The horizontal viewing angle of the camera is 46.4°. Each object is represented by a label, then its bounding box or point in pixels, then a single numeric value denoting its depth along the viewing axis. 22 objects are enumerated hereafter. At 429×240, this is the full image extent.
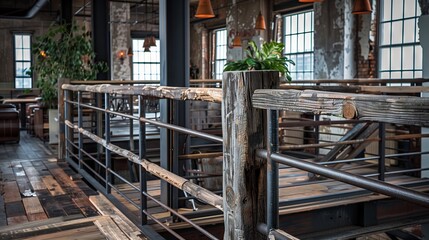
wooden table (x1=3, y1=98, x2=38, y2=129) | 10.59
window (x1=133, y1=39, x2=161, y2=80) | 16.77
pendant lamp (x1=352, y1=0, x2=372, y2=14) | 5.02
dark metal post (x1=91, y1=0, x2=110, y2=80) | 6.86
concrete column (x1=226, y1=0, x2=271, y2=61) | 11.43
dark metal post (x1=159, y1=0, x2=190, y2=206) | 3.62
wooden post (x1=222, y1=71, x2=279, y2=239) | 1.59
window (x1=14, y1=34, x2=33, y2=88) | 16.44
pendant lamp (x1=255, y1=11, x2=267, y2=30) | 8.88
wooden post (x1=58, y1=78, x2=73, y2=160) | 5.64
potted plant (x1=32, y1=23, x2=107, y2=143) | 6.99
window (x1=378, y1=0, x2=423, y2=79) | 7.47
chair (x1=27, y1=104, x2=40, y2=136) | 9.50
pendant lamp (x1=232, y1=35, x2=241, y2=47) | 11.25
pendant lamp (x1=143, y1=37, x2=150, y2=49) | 11.90
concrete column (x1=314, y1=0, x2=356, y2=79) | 8.38
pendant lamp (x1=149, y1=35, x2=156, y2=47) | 11.88
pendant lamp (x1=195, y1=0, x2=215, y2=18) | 6.10
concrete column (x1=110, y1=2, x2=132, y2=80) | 13.46
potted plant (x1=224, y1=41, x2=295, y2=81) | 3.71
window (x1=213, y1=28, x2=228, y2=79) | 14.11
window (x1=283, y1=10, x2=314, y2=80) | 10.16
